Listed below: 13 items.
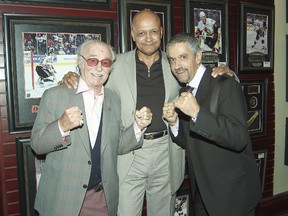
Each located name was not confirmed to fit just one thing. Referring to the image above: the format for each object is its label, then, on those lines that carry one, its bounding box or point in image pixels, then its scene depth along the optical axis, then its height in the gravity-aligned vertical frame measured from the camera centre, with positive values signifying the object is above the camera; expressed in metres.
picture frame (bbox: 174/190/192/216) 3.44 -1.44
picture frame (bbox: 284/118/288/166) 4.11 -0.91
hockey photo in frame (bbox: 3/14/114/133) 2.45 +0.26
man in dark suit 1.76 -0.38
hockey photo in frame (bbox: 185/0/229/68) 3.26 +0.64
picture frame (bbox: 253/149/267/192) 3.91 -1.09
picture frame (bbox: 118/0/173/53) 2.87 +0.70
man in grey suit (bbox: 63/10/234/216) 2.43 -0.22
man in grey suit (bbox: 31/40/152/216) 1.91 -0.39
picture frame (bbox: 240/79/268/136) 3.75 -0.30
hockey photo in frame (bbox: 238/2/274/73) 3.63 +0.54
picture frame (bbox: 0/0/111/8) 2.52 +0.75
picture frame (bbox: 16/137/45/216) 2.56 -0.77
